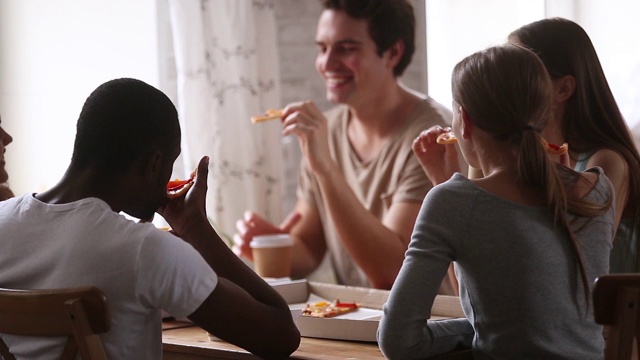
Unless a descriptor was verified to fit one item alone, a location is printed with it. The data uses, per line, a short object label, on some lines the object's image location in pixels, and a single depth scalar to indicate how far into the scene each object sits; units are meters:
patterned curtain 4.73
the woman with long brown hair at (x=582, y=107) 3.15
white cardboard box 2.94
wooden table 2.81
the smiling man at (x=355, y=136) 4.15
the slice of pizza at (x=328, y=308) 3.07
